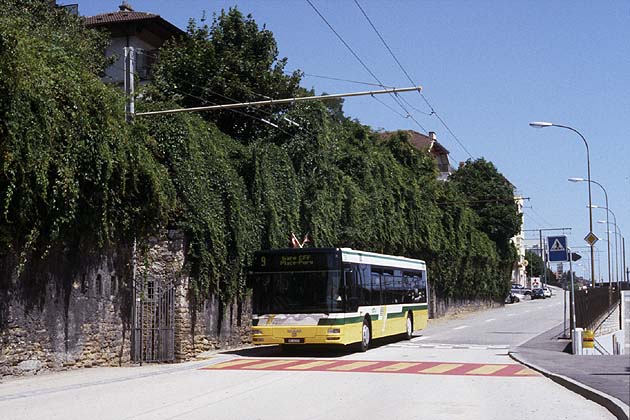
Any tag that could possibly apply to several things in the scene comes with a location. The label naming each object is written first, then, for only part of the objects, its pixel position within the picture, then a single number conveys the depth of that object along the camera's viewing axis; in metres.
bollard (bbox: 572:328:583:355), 23.23
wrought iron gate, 21.25
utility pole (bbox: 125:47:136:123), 20.61
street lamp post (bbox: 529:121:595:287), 33.06
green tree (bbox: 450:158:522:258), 73.69
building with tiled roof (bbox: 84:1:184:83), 47.97
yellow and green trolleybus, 22.84
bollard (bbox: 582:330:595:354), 23.64
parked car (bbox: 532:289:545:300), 99.36
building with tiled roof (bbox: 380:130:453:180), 105.31
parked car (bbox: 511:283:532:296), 91.39
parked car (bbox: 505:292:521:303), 84.86
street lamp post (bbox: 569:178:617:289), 46.77
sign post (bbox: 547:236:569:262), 25.66
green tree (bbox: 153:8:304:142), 37.22
